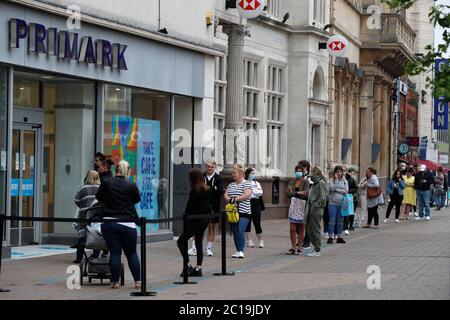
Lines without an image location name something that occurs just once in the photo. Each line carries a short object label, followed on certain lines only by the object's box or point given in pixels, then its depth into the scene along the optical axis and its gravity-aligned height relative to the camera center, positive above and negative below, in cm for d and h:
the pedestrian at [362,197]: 3347 -79
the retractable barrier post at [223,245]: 1775 -114
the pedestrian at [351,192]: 3039 -58
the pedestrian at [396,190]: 3625 -62
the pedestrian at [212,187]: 2158 -35
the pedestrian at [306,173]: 2241 -8
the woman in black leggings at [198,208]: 1770 -61
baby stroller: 1619 -131
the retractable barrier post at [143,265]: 1485 -122
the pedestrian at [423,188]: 3800 -57
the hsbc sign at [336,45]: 3666 +380
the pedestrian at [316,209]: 2189 -73
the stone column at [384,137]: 5538 +151
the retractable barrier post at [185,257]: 1625 -123
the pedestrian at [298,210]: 2227 -77
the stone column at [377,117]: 5372 +237
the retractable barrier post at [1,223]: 1470 -72
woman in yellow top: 3894 -82
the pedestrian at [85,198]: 1889 -51
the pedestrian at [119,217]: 1555 -67
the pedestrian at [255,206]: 2419 -77
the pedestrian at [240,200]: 2144 -59
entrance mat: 2008 -150
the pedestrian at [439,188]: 5094 -76
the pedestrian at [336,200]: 2620 -69
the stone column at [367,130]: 5122 +170
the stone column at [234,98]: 3055 +179
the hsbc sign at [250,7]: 2681 +360
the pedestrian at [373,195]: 3294 -70
